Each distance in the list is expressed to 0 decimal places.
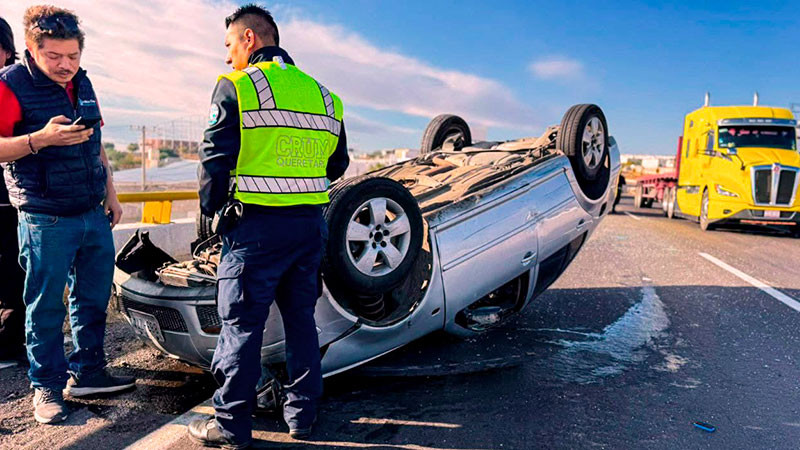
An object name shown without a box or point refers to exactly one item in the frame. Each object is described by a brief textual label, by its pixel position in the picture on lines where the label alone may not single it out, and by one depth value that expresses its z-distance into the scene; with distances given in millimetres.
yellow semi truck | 12031
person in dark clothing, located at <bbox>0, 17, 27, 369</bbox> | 3470
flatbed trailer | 16662
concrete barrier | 6766
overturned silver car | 2898
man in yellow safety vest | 2387
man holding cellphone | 2744
